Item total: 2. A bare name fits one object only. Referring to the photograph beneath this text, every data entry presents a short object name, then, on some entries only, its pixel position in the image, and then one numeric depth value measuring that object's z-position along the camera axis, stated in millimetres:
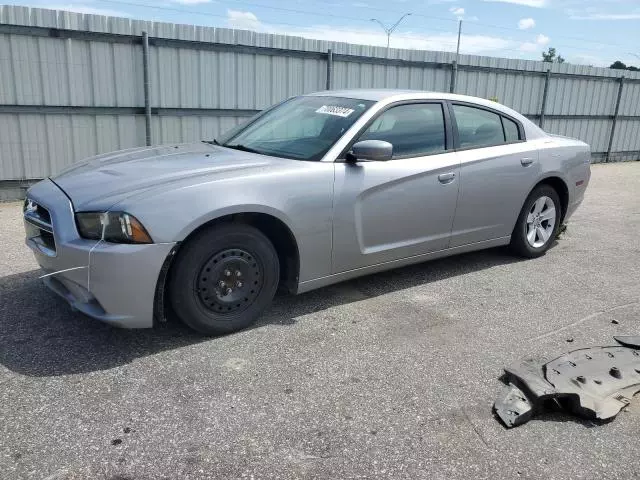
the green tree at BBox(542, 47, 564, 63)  85688
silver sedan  3344
